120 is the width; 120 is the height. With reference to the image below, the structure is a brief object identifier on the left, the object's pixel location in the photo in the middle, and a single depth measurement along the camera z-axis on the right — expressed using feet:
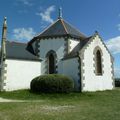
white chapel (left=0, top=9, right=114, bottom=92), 45.71
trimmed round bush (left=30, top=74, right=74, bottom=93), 40.53
